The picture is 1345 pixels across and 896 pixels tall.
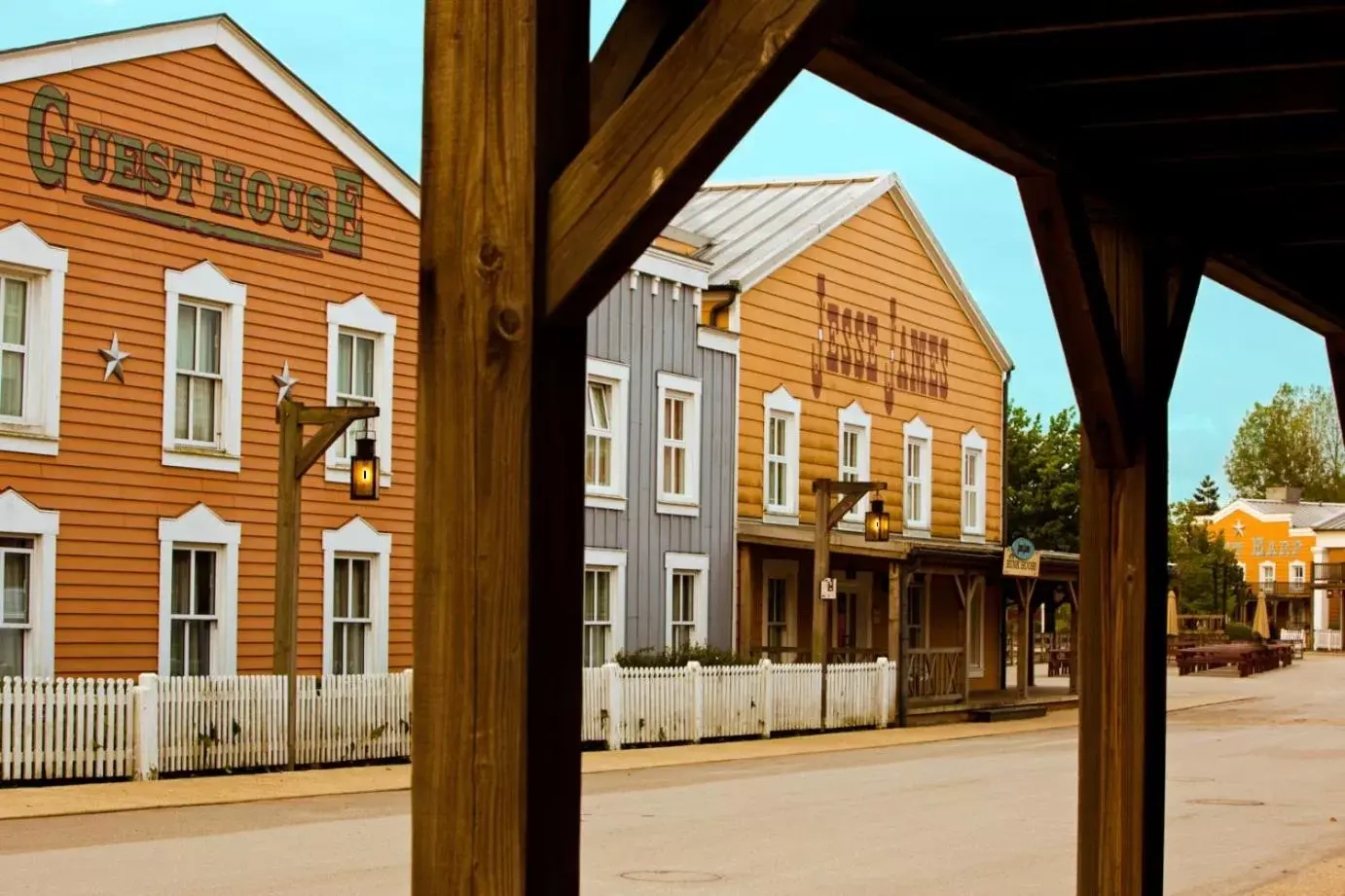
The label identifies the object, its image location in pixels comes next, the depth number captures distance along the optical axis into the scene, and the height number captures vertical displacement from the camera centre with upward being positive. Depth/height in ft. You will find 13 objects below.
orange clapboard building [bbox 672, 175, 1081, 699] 90.89 +8.25
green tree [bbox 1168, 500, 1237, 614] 285.23 +0.62
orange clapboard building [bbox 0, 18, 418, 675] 57.21 +7.12
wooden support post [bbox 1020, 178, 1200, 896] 20.38 -0.07
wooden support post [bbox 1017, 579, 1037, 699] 103.71 -3.74
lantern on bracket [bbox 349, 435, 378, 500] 61.31 +2.80
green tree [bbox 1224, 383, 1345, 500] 357.61 +22.93
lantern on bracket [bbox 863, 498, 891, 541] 83.46 +1.80
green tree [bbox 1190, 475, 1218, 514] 492.95 +19.65
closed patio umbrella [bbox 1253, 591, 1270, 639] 212.48 -6.38
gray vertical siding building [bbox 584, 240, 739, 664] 80.59 +4.26
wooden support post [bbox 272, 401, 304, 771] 58.23 -0.16
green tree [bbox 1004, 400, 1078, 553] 208.33 +8.98
